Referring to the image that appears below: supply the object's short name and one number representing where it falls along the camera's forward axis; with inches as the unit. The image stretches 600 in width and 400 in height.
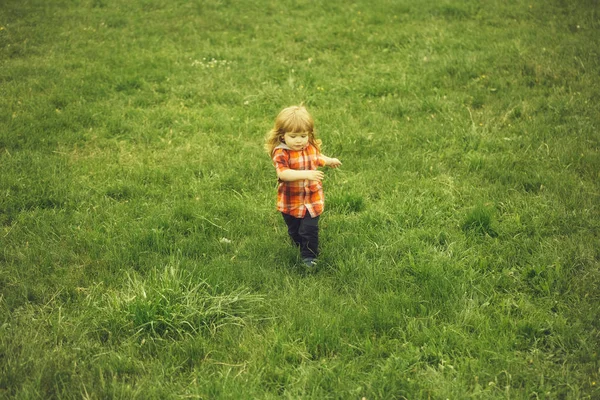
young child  177.0
